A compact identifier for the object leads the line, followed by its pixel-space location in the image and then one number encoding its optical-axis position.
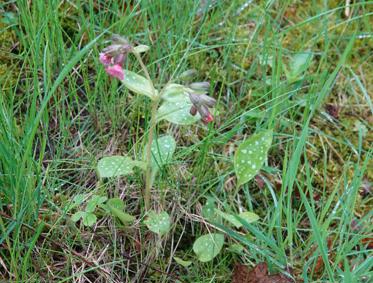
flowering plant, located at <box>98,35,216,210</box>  0.43
